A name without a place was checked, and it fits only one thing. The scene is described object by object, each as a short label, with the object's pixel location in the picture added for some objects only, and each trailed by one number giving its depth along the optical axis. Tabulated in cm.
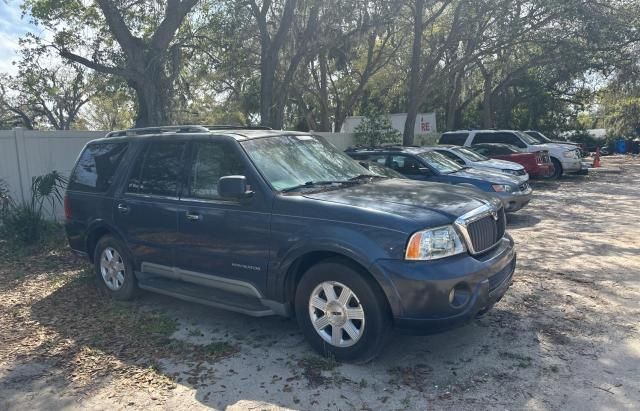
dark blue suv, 394
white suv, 1750
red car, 1606
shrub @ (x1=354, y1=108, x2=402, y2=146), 1872
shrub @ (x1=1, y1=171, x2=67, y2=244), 853
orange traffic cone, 2299
